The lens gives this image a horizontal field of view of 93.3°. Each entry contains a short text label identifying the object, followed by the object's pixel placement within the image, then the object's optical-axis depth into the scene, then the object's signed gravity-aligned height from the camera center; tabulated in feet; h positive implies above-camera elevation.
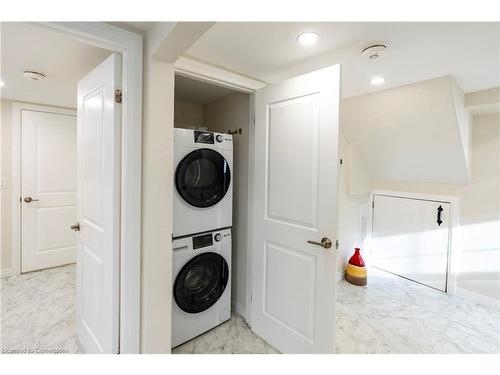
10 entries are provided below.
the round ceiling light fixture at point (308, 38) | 4.17 +2.62
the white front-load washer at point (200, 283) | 5.65 -2.68
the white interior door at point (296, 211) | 4.63 -0.64
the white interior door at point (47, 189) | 9.31 -0.51
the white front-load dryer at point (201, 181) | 5.55 -0.03
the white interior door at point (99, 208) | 4.24 -0.60
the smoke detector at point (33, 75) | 5.97 +2.63
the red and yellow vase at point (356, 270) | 8.94 -3.34
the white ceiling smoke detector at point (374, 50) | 4.48 +2.59
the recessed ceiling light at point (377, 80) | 6.17 +2.76
